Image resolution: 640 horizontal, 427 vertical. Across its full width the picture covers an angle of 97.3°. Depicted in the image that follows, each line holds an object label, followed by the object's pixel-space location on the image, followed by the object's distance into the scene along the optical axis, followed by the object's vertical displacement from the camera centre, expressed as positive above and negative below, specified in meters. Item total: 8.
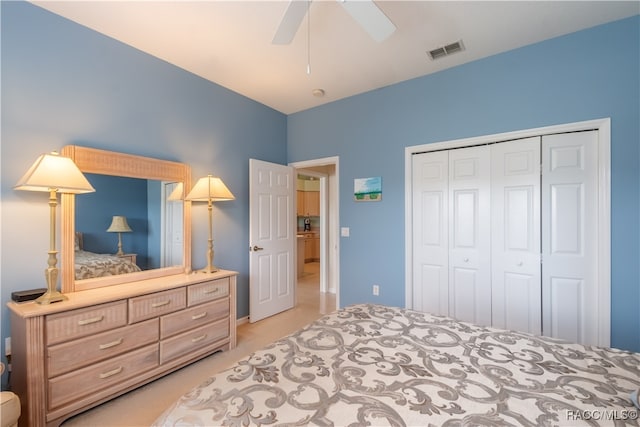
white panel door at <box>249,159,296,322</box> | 3.47 -0.35
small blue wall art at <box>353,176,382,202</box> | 3.32 +0.27
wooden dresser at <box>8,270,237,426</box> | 1.62 -0.88
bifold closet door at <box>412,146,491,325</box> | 2.74 -0.23
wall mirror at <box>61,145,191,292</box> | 2.11 -0.08
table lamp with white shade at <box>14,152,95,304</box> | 1.72 +0.19
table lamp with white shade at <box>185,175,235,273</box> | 2.73 +0.19
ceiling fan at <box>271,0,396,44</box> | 1.55 +1.14
